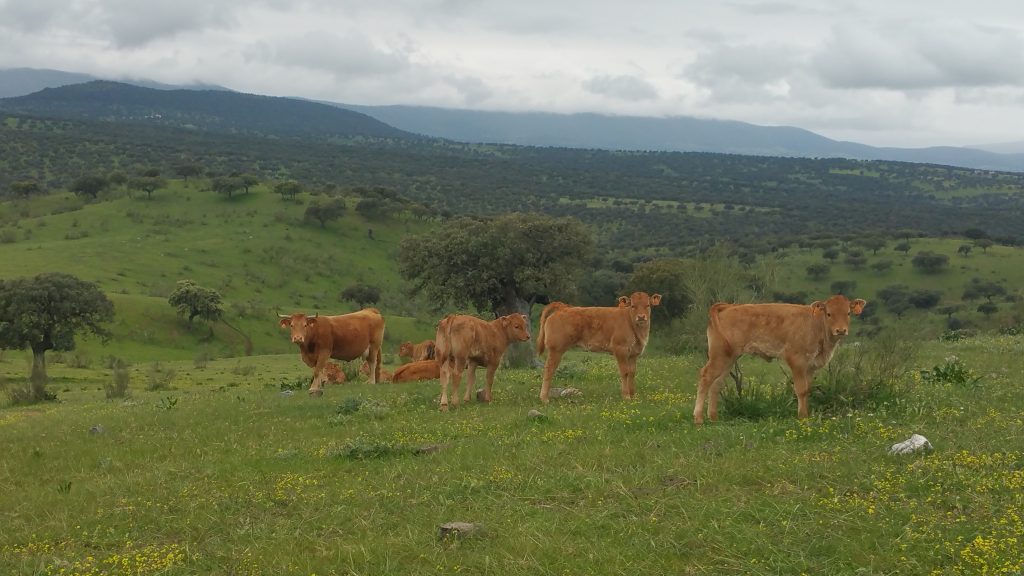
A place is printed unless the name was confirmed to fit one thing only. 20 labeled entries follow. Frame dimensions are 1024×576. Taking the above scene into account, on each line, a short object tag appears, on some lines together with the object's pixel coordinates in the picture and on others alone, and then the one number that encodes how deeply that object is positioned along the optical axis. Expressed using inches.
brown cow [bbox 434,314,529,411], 629.9
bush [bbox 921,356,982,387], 568.7
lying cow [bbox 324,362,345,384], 985.7
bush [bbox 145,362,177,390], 1324.3
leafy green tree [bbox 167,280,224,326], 2365.9
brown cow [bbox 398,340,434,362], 1027.9
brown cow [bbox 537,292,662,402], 631.2
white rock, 357.7
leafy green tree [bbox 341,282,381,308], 3073.3
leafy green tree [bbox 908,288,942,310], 3161.9
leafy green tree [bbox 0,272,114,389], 1612.9
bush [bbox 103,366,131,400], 1104.8
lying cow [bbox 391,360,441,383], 888.9
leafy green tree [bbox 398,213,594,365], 1594.5
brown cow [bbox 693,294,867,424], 462.0
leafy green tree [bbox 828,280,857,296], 3474.2
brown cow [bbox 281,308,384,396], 798.5
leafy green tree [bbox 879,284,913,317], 3049.0
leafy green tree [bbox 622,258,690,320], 2091.5
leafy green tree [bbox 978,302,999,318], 2647.4
